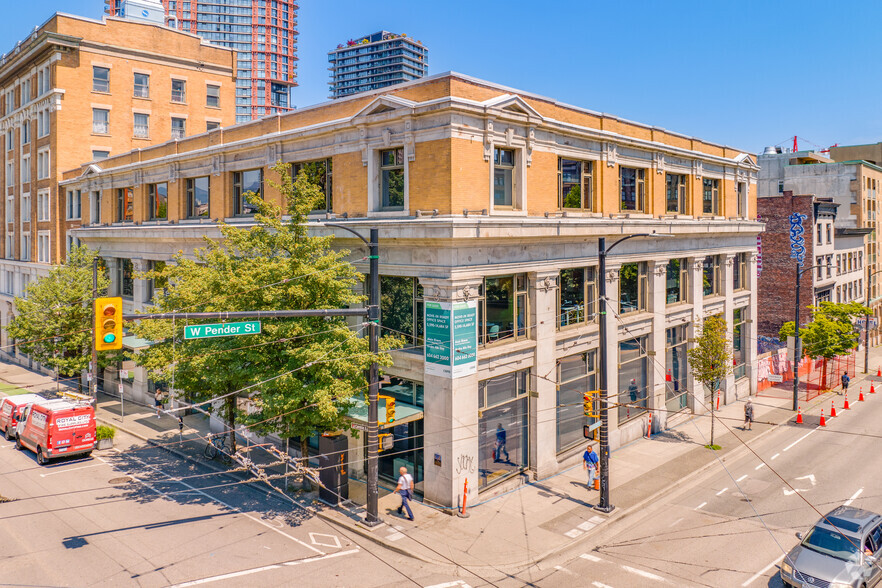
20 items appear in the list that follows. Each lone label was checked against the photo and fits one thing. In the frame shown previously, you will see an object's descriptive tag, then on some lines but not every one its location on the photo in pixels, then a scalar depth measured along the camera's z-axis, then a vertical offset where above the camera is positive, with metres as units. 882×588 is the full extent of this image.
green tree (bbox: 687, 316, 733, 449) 27.69 -3.46
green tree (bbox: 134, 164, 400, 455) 18.47 -1.81
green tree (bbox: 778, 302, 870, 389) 36.69 -3.47
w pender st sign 12.56 -1.04
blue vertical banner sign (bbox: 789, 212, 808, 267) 44.06 +2.81
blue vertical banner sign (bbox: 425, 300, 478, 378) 19.28 -1.88
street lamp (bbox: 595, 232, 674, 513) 19.33 -4.38
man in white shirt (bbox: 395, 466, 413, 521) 18.80 -6.31
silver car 13.65 -6.37
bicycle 25.05 -6.89
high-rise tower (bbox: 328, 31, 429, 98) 194.10 +69.86
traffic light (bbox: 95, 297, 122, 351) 10.77 -0.75
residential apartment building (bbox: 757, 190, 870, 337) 46.25 +1.38
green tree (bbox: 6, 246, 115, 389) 32.97 -2.19
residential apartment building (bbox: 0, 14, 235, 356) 42.34 +12.77
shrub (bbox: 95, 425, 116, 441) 26.25 -6.44
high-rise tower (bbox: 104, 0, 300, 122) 141.12 +56.16
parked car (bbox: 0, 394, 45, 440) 27.56 -5.80
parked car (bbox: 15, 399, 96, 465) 24.17 -5.87
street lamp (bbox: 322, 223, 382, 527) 17.47 -3.18
